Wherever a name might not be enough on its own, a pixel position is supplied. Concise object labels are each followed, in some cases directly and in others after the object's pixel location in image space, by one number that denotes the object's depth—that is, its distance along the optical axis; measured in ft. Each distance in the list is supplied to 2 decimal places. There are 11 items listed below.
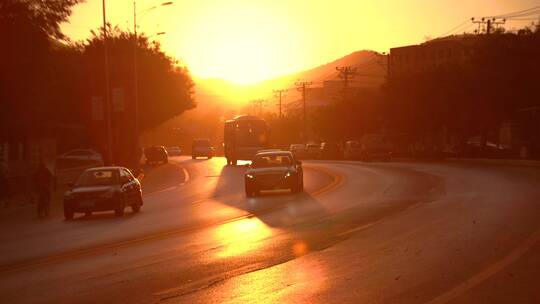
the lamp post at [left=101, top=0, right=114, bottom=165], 182.09
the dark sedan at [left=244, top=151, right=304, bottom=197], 121.19
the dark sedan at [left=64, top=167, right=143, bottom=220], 94.27
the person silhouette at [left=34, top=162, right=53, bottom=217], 102.27
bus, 246.27
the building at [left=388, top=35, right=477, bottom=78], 332.37
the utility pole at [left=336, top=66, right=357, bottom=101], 433.23
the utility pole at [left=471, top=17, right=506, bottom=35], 279.14
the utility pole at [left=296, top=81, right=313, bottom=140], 487.74
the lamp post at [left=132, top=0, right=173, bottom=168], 230.48
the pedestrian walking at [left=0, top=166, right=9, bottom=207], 125.90
